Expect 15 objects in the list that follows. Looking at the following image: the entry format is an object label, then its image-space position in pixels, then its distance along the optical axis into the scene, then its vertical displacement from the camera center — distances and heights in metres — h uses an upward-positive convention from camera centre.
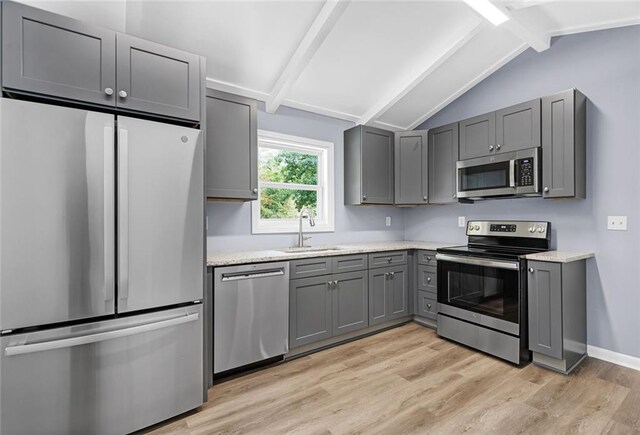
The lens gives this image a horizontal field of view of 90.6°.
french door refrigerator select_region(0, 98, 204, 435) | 1.55 -0.29
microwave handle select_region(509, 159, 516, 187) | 3.00 +0.42
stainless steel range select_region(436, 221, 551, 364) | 2.69 -0.65
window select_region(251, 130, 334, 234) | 3.43 +0.40
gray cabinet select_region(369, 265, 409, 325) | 3.35 -0.84
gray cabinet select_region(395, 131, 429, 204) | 3.91 +0.62
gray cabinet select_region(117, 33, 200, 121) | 1.83 +0.85
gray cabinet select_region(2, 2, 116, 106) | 1.54 +0.84
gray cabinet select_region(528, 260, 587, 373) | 2.51 -0.79
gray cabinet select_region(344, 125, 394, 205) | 3.76 +0.63
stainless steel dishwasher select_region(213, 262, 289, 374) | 2.38 -0.77
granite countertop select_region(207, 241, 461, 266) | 2.47 -0.33
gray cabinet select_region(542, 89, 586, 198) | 2.71 +0.63
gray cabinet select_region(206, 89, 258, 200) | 2.65 +0.62
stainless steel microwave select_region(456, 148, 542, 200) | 2.91 +0.42
